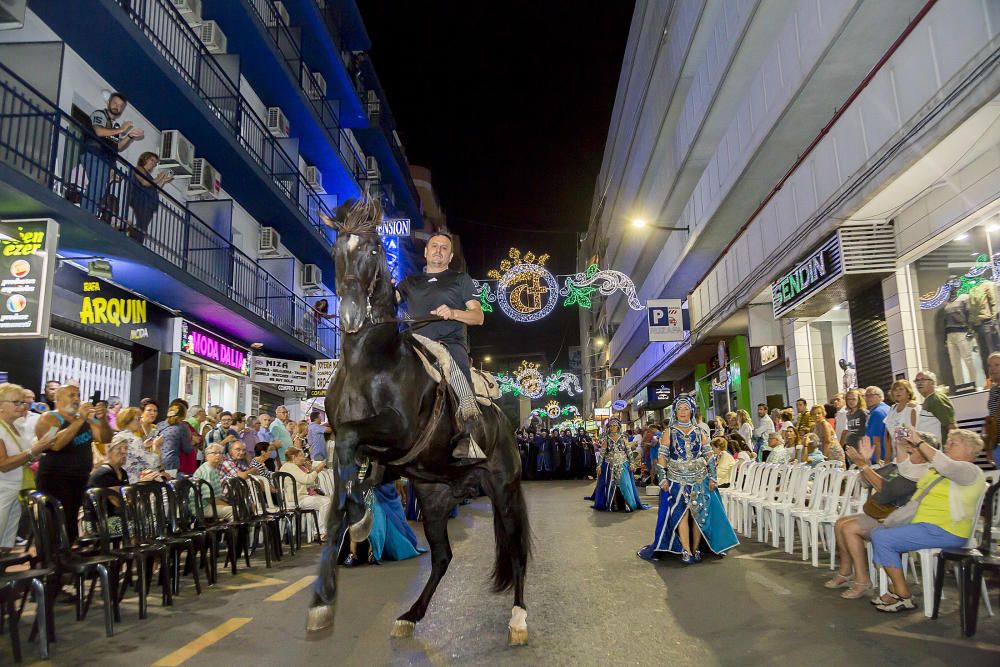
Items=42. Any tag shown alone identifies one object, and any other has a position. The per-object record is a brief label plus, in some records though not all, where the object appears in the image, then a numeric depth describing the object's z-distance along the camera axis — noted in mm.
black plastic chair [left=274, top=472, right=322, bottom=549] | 9852
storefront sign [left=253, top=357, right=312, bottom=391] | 21141
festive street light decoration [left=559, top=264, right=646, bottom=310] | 21844
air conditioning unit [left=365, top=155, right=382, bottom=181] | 35062
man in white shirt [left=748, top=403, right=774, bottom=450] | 15136
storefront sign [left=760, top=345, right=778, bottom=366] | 19750
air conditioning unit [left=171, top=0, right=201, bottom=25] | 17170
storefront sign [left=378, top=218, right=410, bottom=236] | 30317
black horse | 3975
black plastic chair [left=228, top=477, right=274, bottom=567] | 8375
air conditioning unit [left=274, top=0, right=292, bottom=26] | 23156
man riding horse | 5359
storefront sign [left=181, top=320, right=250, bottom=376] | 16812
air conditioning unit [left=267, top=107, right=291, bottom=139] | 22547
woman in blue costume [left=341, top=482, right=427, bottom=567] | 8969
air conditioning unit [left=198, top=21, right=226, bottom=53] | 18516
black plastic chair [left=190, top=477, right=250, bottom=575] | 7539
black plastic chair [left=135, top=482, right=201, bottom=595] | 6418
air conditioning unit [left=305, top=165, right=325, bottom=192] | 25875
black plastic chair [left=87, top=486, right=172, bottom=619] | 5758
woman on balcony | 13719
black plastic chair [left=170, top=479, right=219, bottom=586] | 7066
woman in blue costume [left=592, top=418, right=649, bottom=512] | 15328
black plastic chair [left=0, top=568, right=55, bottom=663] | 4511
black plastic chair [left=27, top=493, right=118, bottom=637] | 5035
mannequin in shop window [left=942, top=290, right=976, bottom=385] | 10961
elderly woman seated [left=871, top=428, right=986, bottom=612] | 5309
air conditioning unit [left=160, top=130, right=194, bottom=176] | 15719
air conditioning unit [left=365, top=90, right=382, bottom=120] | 34625
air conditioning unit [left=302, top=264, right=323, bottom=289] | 25594
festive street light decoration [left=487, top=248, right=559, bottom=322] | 21047
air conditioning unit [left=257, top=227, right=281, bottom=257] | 21703
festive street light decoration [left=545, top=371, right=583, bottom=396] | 44094
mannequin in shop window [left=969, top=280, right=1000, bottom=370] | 10156
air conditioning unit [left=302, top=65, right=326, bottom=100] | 25339
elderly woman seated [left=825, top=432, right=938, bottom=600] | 6031
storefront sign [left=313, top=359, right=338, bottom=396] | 20308
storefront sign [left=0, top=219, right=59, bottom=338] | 9648
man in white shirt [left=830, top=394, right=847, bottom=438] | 11500
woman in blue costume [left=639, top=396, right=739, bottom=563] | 8609
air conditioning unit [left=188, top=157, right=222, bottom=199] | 16953
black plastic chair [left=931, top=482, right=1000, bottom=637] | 4875
